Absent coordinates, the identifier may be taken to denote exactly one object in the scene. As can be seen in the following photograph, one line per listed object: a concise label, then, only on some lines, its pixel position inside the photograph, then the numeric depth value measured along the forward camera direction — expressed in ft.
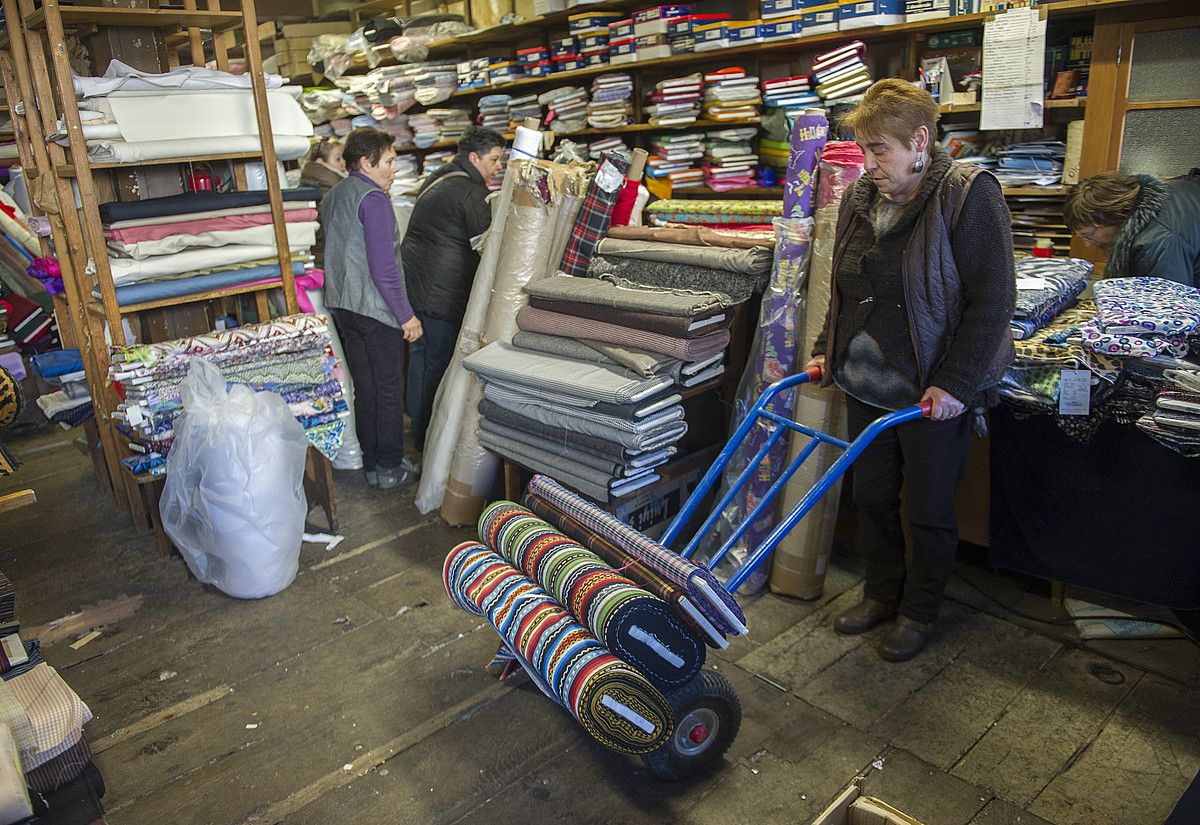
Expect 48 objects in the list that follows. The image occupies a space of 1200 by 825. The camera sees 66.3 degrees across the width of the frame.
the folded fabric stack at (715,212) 11.48
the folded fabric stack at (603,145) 18.22
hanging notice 12.24
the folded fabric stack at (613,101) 17.79
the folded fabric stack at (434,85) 21.47
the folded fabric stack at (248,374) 10.59
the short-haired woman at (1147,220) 8.96
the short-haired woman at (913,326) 7.41
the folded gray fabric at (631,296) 9.67
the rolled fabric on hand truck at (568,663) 6.45
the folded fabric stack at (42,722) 5.62
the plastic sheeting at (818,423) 9.43
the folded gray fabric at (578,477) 9.99
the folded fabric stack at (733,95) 15.90
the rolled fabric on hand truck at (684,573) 6.61
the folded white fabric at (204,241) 10.81
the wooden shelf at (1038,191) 12.75
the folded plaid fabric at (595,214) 11.27
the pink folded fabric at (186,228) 10.77
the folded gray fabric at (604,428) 9.70
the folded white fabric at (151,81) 10.29
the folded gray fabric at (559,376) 9.53
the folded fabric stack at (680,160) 17.06
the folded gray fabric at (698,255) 10.07
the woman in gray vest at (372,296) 12.20
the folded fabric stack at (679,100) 16.58
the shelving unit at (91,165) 10.15
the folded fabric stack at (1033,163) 12.78
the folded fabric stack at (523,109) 19.88
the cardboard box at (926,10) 13.04
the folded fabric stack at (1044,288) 8.74
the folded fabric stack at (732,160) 16.57
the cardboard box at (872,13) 13.50
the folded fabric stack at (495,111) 20.84
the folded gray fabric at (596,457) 9.93
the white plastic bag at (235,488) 9.94
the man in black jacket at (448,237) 13.16
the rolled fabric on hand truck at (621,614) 6.53
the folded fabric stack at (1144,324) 7.71
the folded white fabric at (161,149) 10.37
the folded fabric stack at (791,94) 15.12
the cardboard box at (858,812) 4.94
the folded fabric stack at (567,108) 18.78
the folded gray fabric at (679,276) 10.23
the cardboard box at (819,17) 14.12
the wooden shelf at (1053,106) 12.29
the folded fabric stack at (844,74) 14.30
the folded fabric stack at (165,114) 10.38
